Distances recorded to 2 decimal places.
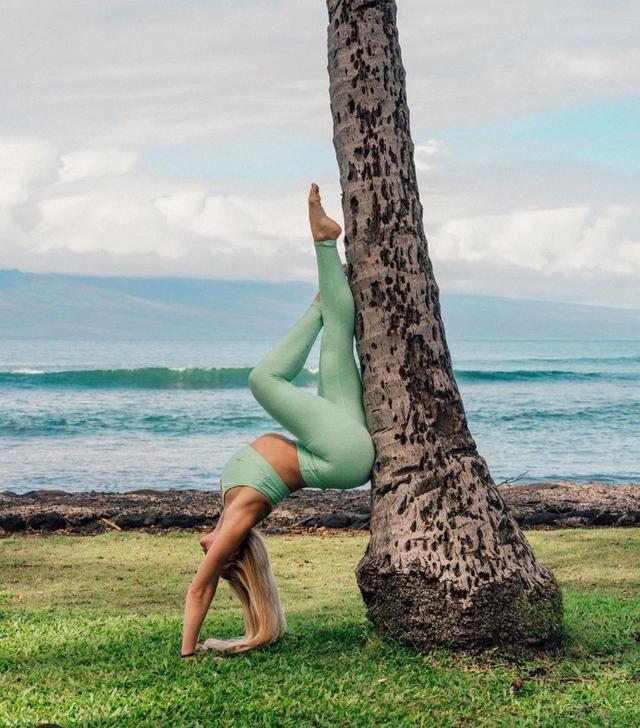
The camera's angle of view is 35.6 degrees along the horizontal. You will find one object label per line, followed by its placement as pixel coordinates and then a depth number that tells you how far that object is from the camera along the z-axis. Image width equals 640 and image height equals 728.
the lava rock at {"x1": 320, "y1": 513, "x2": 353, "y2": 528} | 12.52
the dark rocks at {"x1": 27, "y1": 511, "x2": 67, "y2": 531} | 12.23
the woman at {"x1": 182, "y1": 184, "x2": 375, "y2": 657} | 5.60
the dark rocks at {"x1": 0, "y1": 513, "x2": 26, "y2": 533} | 12.14
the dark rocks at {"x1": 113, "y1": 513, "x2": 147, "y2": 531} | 12.44
